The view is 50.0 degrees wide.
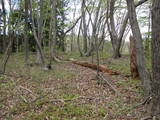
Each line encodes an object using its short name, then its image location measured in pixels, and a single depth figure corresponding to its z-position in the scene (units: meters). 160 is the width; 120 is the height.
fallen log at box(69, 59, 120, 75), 7.97
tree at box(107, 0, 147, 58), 11.62
